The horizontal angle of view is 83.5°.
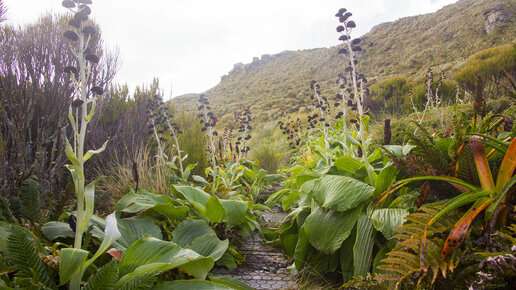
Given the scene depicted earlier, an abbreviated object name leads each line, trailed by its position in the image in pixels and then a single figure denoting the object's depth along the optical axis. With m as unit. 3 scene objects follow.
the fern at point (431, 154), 1.44
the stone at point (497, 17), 20.69
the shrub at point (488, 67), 9.34
